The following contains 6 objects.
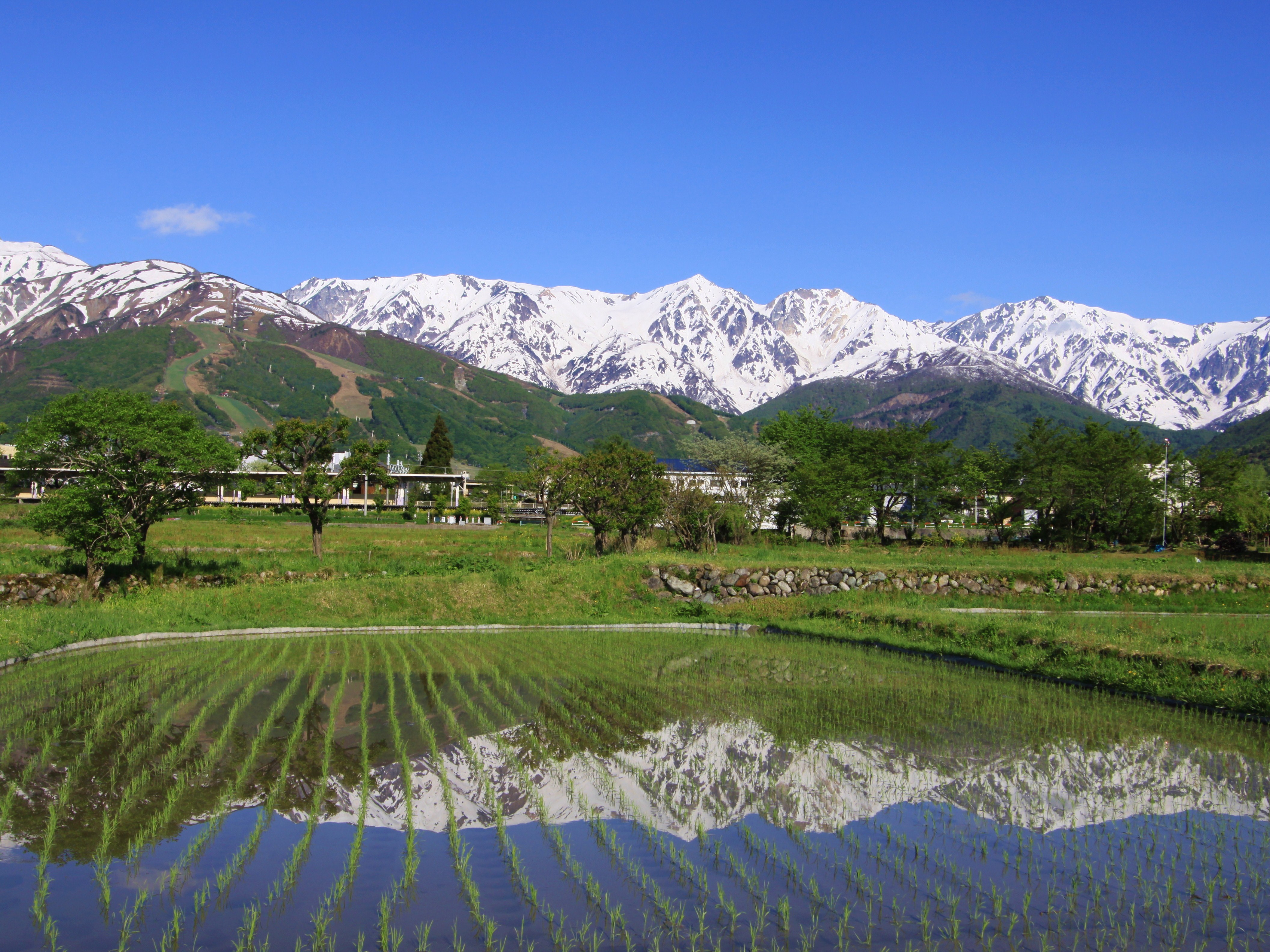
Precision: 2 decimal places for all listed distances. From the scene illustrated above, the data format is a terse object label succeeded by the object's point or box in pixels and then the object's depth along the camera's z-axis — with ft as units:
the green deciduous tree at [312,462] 126.11
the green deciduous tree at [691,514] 136.05
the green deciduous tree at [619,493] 129.18
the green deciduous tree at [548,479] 143.23
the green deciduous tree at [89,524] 83.82
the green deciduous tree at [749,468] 172.55
